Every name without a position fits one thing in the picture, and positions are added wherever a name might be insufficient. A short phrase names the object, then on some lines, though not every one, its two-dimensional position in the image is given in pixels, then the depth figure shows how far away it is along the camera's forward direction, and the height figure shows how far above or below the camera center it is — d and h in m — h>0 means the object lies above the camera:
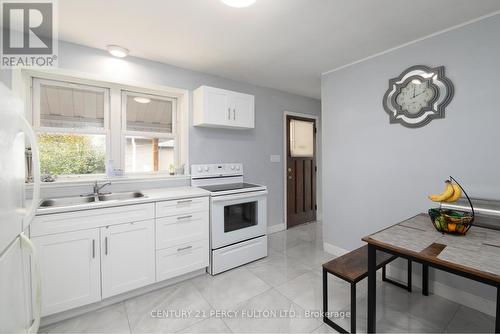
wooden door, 4.02 -0.20
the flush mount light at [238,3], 1.59 +1.15
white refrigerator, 0.91 -0.25
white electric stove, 2.47 -0.65
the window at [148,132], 2.71 +0.41
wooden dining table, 1.11 -0.49
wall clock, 2.02 +0.65
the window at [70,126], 2.28 +0.42
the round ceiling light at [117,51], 2.27 +1.17
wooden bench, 1.60 -0.80
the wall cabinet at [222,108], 2.76 +0.72
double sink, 2.05 -0.32
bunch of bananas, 1.67 -0.23
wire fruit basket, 1.46 -0.37
